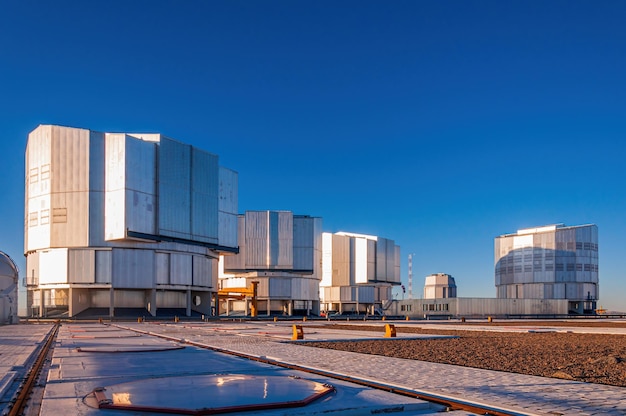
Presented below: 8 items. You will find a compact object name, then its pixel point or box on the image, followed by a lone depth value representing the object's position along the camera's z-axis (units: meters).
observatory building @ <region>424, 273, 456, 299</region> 154.38
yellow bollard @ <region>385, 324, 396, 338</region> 27.64
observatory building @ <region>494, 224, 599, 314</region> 116.56
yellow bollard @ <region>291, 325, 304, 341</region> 25.34
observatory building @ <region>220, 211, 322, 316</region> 110.62
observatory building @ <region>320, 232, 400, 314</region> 130.75
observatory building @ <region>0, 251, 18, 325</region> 58.31
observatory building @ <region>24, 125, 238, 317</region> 79.44
